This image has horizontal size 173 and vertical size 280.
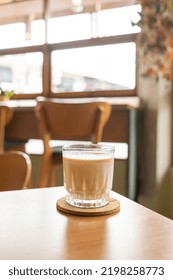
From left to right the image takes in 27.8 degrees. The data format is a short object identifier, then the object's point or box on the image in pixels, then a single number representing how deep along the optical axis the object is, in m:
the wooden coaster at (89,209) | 0.59
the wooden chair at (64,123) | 2.21
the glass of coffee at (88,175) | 0.63
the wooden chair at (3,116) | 2.42
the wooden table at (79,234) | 0.42
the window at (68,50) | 3.05
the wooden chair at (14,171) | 1.13
